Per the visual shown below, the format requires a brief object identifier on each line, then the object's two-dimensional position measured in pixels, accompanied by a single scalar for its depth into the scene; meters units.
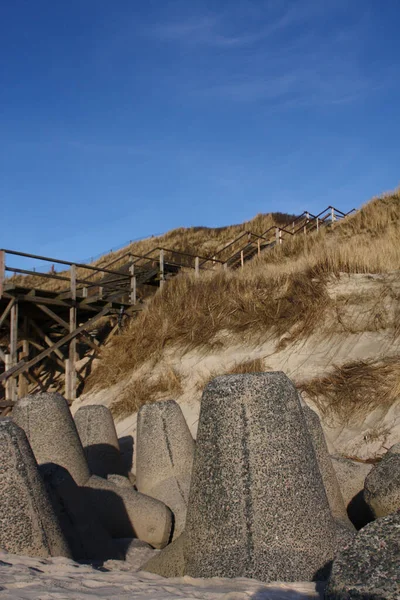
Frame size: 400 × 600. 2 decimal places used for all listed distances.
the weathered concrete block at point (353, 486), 7.44
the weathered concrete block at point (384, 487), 6.36
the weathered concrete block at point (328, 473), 7.01
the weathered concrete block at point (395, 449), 6.67
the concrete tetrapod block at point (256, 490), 4.27
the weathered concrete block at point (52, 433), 7.72
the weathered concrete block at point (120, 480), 8.83
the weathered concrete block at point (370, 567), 3.17
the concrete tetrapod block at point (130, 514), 7.41
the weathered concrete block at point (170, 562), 4.67
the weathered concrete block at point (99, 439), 10.20
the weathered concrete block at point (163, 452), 8.53
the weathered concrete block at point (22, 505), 5.07
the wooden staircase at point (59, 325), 16.78
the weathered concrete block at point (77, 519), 6.52
